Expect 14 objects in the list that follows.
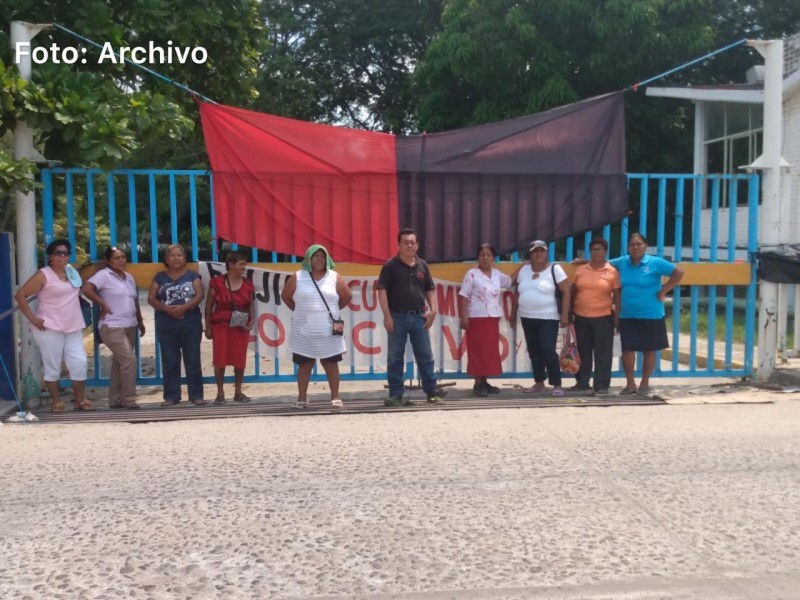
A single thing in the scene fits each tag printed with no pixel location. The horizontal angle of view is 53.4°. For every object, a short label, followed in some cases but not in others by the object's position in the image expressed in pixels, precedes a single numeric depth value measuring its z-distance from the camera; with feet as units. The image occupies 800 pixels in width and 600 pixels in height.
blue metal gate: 23.49
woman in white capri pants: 21.61
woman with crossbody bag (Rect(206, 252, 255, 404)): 23.22
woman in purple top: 22.74
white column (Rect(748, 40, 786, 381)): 25.89
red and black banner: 24.36
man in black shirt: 22.47
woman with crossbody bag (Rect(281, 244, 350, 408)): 22.27
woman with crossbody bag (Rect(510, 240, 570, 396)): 23.85
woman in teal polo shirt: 24.02
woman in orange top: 23.85
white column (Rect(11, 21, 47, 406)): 23.27
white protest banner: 24.52
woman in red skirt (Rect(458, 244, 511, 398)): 23.81
